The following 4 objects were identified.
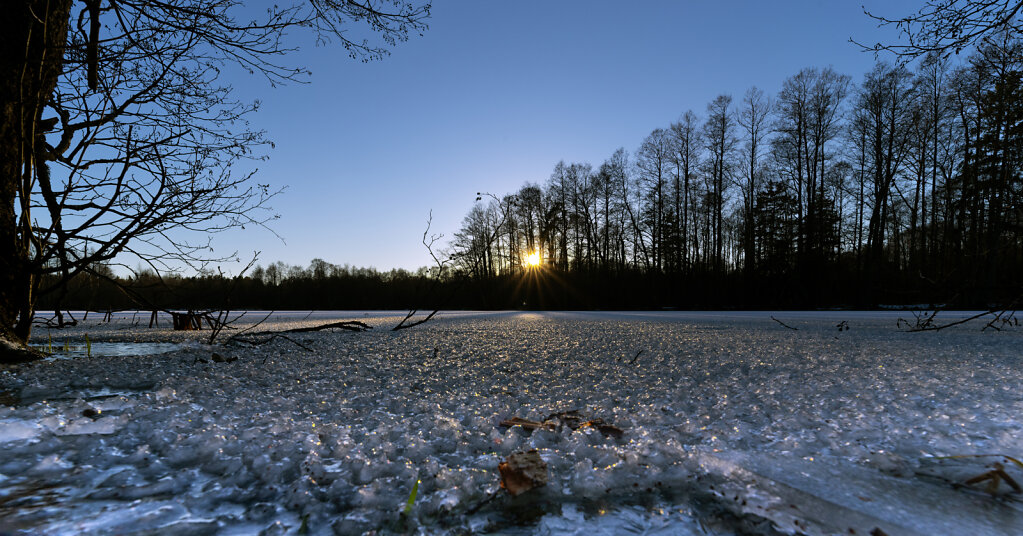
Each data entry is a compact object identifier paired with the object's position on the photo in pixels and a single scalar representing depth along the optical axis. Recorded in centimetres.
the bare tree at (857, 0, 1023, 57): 323
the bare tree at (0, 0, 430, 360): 243
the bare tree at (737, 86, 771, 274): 2277
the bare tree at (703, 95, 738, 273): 2355
